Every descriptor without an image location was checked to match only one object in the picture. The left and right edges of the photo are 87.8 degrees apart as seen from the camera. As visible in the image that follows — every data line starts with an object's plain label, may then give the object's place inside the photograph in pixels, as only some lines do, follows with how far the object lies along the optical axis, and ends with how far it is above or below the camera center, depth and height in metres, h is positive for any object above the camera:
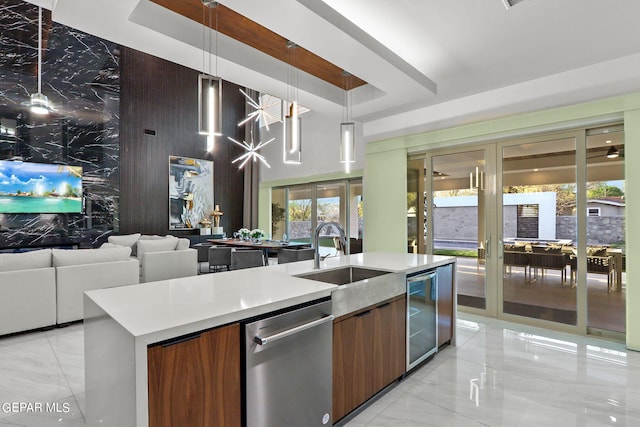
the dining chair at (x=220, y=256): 6.26 -0.84
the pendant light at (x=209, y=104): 2.16 +0.70
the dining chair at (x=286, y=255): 5.41 -0.73
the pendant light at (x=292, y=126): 3.00 +0.79
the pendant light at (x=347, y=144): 3.25 +0.66
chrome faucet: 2.52 -0.20
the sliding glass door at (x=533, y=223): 3.65 -0.17
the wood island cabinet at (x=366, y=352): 1.97 -0.93
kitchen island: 1.15 -0.43
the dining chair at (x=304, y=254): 5.29 -0.68
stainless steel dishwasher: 1.47 -0.76
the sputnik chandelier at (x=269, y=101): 8.97 +3.04
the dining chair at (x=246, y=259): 5.42 -0.78
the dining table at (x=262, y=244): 5.94 -0.62
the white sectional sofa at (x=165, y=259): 5.14 -0.76
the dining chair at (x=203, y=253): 6.85 -0.85
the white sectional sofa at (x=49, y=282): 3.46 -0.79
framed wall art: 8.20 +0.52
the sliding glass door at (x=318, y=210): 7.04 +0.03
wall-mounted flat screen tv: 6.09 +0.48
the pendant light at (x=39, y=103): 4.61 +1.54
